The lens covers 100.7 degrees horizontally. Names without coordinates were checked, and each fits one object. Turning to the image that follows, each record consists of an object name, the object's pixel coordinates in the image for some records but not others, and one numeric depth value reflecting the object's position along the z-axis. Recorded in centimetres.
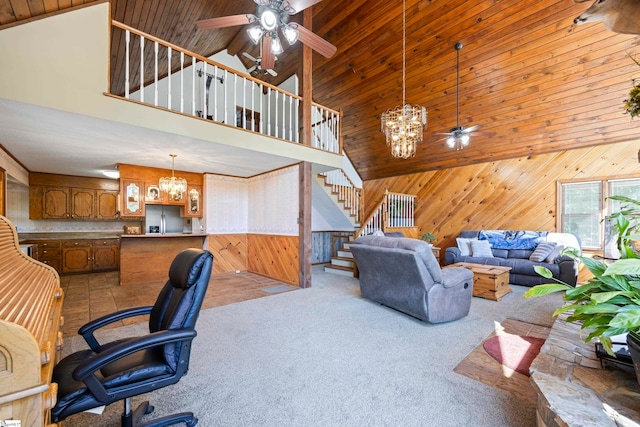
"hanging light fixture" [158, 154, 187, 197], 494
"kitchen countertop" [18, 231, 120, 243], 543
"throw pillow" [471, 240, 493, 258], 575
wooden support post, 480
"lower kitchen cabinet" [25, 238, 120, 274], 552
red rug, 226
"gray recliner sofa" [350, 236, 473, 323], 301
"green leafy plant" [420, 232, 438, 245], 665
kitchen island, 496
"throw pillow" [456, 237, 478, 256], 598
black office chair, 117
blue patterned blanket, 548
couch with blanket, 478
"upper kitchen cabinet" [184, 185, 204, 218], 605
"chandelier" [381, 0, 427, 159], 379
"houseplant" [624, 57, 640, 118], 171
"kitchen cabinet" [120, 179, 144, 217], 525
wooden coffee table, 410
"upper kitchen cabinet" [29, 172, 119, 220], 559
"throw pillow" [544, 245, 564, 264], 488
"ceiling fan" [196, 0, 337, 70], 263
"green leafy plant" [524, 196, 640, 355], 93
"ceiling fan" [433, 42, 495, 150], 410
